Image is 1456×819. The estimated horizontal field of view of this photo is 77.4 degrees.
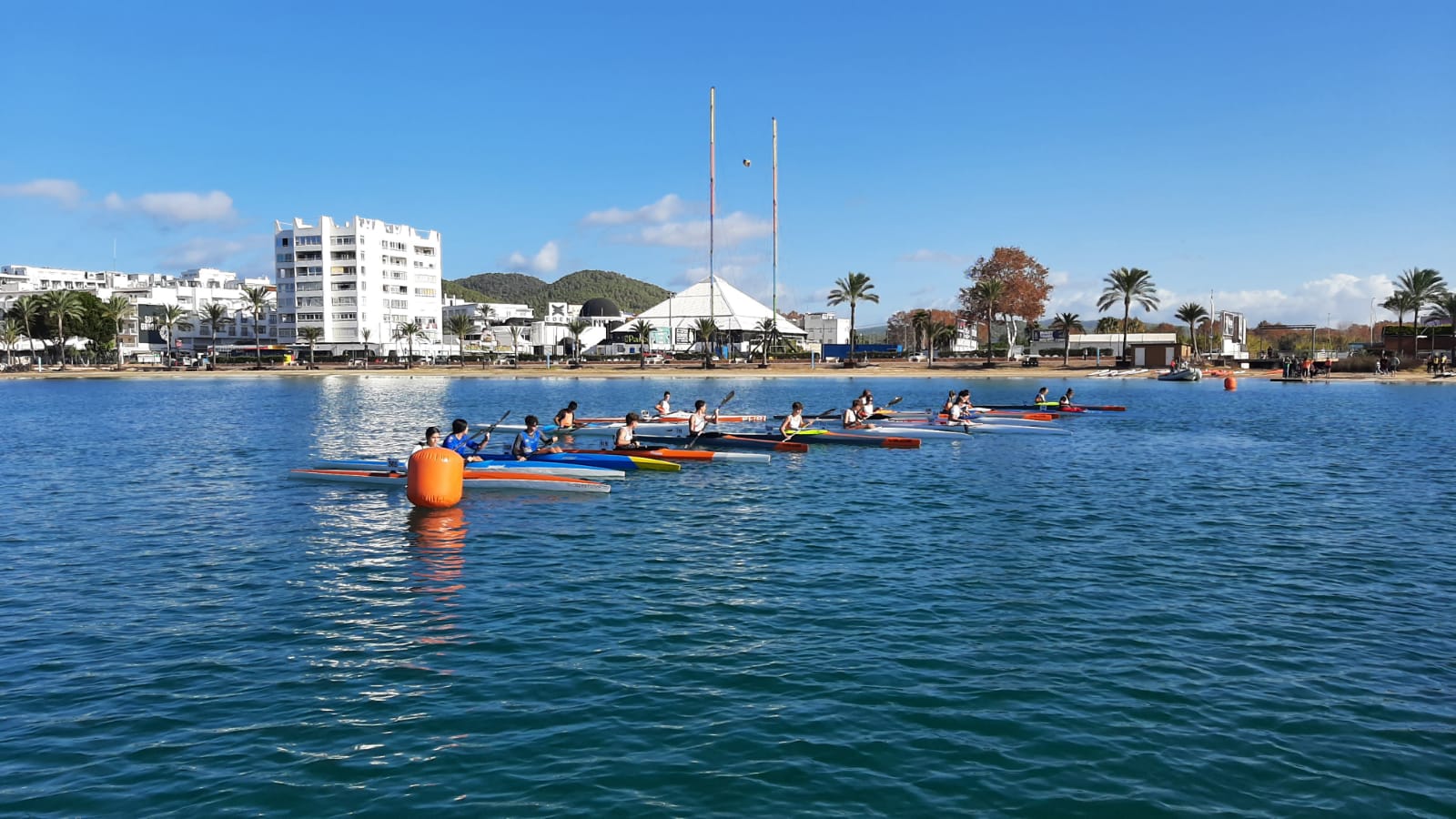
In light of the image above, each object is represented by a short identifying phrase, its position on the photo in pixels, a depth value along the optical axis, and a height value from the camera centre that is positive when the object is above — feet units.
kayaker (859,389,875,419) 128.06 -4.05
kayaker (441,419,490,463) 81.00 -6.00
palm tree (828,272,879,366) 374.43 +35.84
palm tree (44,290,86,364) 380.78 +31.19
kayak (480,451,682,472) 84.94 -7.91
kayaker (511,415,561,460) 83.82 -6.04
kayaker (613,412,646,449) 94.02 -6.03
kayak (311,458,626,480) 79.61 -8.10
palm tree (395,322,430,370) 439.22 +24.00
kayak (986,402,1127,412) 161.30 -5.49
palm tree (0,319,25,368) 401.70 +19.96
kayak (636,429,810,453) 105.60 -7.47
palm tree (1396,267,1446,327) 313.12 +31.10
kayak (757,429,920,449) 115.75 -7.89
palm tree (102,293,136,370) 412.36 +32.64
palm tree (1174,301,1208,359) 352.90 +24.32
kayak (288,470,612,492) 78.02 -8.97
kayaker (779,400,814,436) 111.55 -5.60
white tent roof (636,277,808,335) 497.05 +39.96
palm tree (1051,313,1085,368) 357.00 +21.71
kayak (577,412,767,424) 123.24 -5.54
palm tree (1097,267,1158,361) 333.01 +33.31
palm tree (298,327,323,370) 427.33 +22.75
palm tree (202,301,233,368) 420.56 +32.13
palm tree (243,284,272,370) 446.19 +41.54
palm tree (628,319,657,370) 417.69 +20.82
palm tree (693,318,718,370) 374.84 +19.38
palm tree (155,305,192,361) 433.48 +31.14
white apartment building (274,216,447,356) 470.80 +51.05
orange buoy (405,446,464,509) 66.28 -7.30
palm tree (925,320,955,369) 369.48 +21.05
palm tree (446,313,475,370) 427.74 +26.44
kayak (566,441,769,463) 95.81 -8.45
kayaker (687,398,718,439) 105.81 -5.02
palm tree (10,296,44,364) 393.91 +29.81
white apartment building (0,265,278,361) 501.15 +48.96
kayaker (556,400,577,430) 107.14 -4.63
